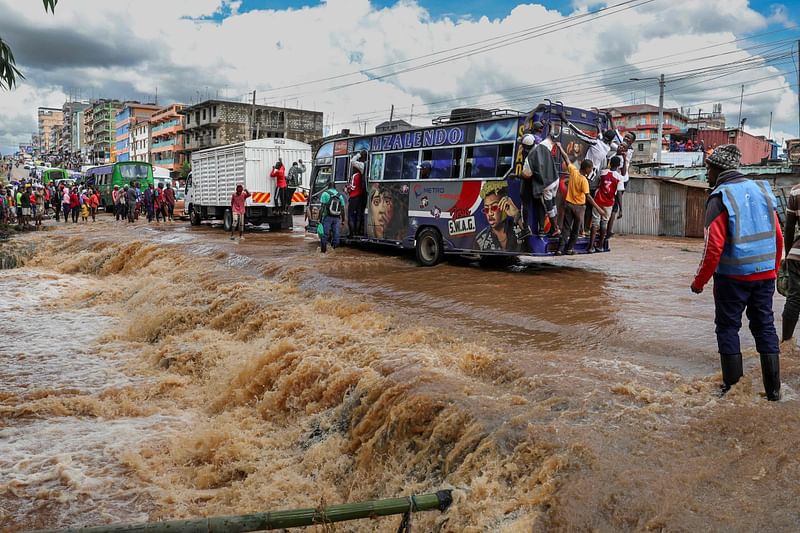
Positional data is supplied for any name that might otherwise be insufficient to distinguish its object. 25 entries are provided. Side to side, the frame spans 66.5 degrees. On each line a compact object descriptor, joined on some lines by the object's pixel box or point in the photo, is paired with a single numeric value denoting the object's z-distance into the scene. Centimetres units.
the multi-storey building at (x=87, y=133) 13152
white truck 2069
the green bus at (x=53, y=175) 5025
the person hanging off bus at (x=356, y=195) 1401
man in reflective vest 434
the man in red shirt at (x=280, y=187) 2066
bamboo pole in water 221
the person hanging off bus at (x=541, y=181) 1004
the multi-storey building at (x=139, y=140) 9169
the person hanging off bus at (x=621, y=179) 1102
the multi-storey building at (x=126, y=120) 10406
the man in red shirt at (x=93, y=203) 2941
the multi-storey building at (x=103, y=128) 12126
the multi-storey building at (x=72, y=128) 15374
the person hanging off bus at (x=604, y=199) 1084
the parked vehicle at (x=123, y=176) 3578
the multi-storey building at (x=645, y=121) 7102
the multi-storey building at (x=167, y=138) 7862
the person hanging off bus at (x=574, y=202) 1035
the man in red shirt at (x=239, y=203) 1877
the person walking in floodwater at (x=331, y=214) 1398
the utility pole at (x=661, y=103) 3266
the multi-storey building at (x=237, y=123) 6806
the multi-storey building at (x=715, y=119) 7700
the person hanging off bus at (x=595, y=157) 1099
